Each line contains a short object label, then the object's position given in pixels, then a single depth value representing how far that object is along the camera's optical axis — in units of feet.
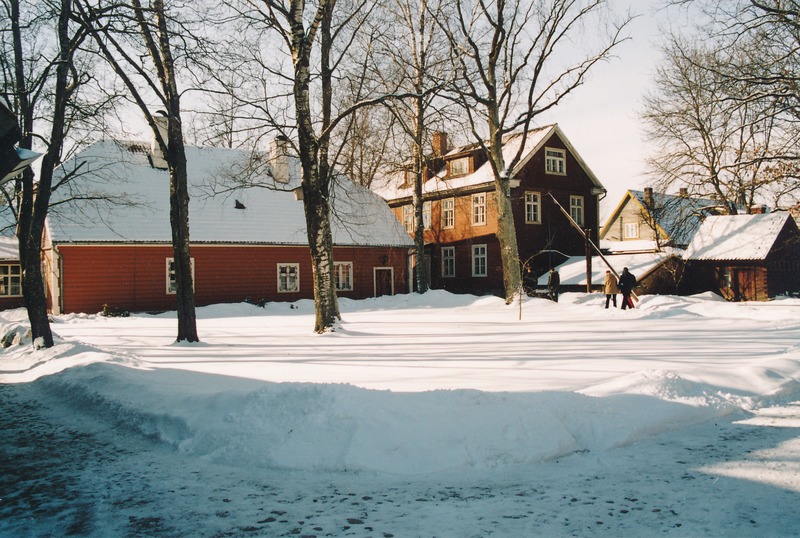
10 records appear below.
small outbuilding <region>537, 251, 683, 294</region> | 94.12
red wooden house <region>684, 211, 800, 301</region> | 94.02
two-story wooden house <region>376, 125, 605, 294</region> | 104.99
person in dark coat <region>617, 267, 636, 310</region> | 66.64
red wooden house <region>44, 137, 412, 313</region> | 77.71
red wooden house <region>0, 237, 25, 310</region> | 86.74
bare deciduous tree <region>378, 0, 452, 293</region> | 84.78
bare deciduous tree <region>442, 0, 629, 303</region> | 69.41
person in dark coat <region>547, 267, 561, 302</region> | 77.82
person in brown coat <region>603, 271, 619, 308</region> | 67.96
